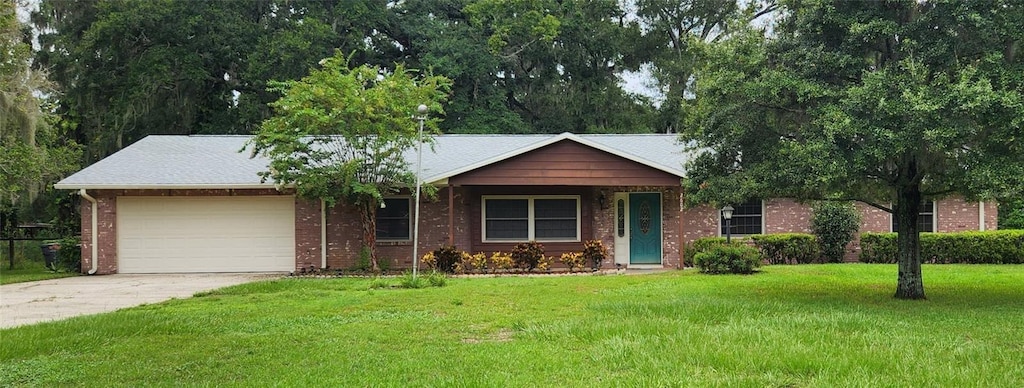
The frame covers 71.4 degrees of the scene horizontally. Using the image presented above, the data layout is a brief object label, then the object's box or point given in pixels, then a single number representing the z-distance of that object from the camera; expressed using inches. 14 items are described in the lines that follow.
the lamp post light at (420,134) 490.0
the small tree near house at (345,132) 554.9
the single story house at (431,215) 603.2
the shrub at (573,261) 598.2
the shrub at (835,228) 641.6
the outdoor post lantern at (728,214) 540.5
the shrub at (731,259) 534.9
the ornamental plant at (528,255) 598.2
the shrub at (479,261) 594.5
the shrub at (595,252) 606.2
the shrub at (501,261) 597.0
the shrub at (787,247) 640.4
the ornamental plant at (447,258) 585.9
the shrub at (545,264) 601.3
